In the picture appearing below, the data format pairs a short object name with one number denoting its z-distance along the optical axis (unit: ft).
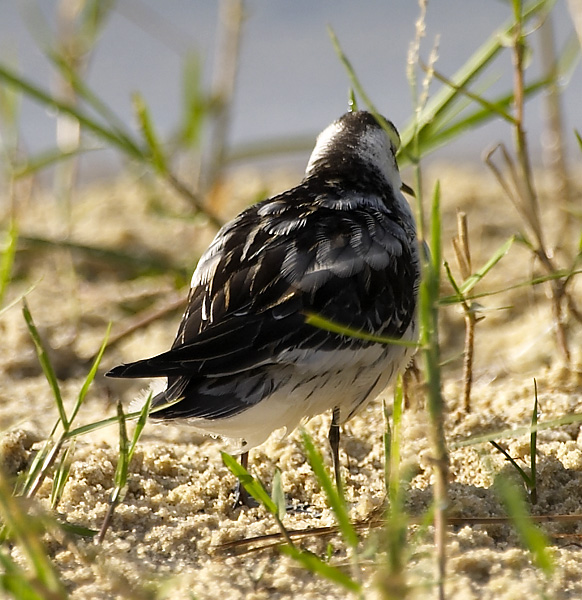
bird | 17.29
